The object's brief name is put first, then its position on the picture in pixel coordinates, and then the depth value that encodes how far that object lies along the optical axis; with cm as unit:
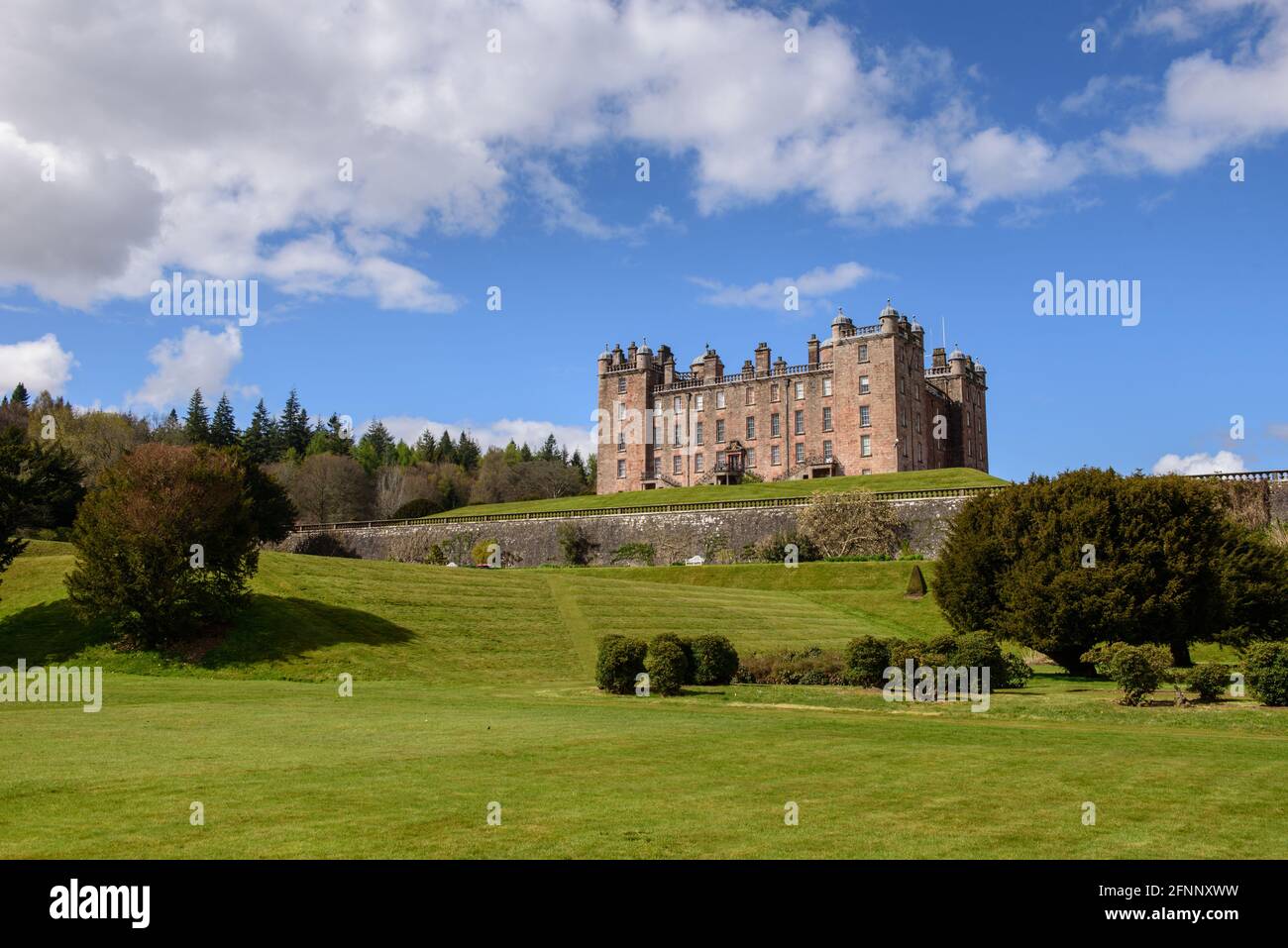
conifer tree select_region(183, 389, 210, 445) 12616
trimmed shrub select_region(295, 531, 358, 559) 9056
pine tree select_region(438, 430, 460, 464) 16778
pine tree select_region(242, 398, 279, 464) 13325
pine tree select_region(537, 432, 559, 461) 17644
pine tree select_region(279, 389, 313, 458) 15375
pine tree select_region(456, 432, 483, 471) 17025
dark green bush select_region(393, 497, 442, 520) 10231
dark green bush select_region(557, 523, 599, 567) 8206
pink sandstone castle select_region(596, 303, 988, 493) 9781
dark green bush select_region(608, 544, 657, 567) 7975
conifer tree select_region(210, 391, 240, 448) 13375
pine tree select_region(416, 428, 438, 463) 16938
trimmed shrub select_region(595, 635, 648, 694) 2995
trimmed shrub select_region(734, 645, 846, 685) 3180
